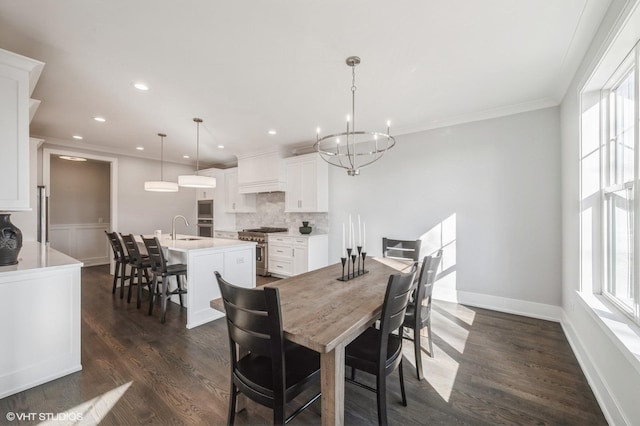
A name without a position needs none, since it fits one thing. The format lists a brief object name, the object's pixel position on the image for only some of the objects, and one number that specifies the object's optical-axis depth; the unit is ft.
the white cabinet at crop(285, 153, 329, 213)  16.06
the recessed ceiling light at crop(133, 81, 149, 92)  9.56
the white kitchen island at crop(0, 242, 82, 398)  6.22
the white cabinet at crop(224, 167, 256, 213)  20.66
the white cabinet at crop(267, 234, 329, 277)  15.58
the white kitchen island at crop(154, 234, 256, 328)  10.08
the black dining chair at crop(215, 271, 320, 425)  3.92
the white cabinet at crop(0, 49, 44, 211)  6.42
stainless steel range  17.48
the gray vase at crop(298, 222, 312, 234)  16.58
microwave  22.15
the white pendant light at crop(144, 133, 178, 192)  14.60
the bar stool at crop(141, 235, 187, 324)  10.41
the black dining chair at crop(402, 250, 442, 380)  6.36
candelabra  7.13
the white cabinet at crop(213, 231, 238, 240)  20.68
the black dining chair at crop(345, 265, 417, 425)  4.64
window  5.24
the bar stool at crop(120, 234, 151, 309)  11.94
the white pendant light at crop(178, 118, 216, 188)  12.91
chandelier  14.53
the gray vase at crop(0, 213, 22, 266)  6.73
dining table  4.01
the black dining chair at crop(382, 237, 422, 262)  10.94
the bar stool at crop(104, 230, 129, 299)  13.08
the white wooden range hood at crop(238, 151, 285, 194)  17.43
